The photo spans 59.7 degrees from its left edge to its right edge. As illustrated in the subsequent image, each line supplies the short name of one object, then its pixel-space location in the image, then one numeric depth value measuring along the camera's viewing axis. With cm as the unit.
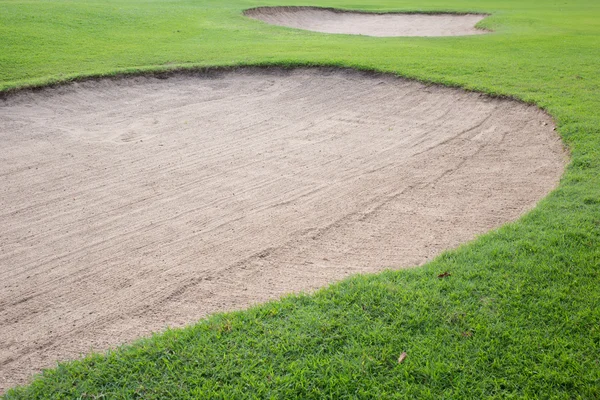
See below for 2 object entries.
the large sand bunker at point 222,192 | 484
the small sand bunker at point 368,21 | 2045
